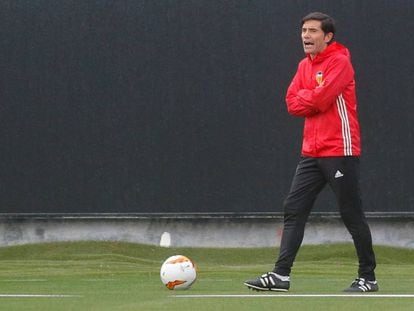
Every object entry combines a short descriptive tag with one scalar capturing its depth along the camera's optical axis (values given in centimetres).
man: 1858
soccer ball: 1912
